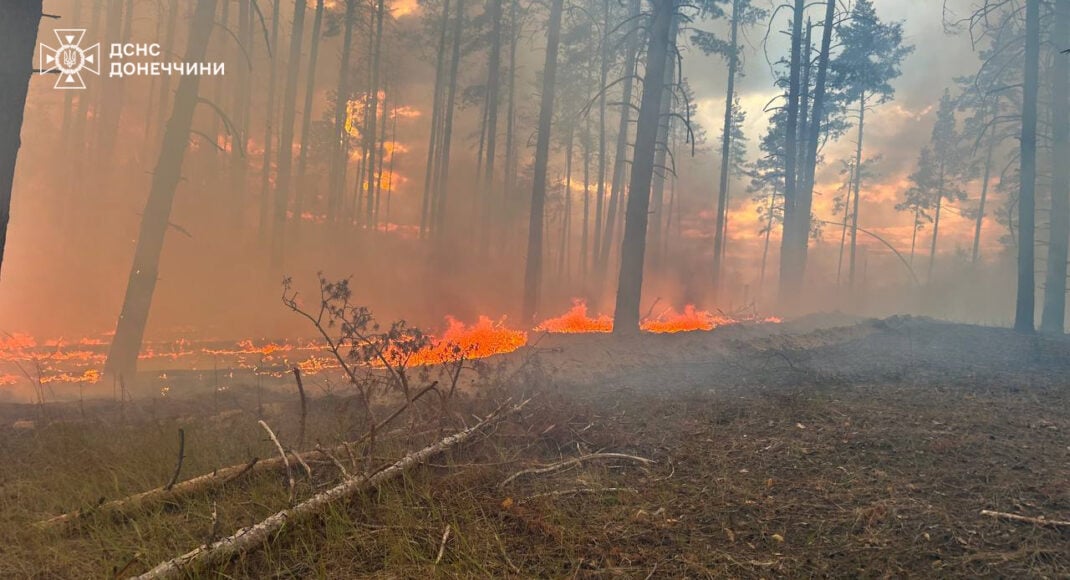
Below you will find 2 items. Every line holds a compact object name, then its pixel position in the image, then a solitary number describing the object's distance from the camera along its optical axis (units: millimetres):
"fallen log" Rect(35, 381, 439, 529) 3530
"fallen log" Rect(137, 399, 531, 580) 2729
